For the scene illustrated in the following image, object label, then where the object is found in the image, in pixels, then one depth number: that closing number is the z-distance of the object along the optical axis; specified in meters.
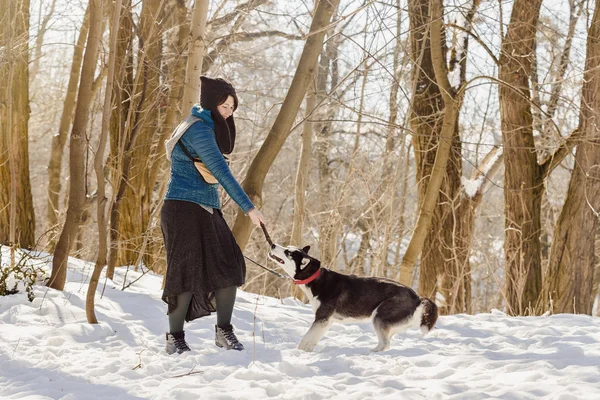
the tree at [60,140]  14.13
